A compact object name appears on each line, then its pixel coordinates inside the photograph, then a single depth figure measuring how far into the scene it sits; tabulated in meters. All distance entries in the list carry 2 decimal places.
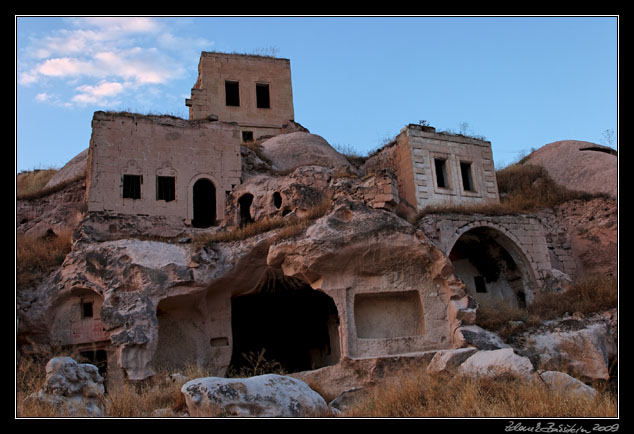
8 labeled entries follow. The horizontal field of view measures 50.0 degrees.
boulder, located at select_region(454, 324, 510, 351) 14.82
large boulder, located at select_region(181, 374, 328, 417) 10.12
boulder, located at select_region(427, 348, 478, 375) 13.37
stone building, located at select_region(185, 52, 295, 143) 30.23
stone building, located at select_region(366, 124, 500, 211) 22.61
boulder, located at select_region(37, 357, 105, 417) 10.68
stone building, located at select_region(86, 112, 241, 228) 21.08
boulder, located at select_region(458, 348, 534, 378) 11.99
